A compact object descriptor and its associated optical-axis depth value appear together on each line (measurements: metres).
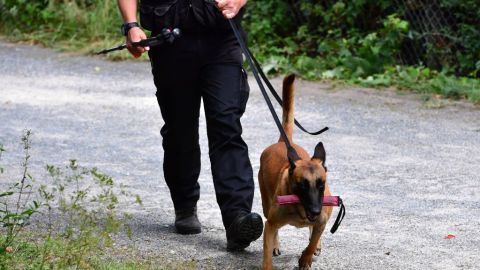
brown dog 9.70
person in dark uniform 10.95
